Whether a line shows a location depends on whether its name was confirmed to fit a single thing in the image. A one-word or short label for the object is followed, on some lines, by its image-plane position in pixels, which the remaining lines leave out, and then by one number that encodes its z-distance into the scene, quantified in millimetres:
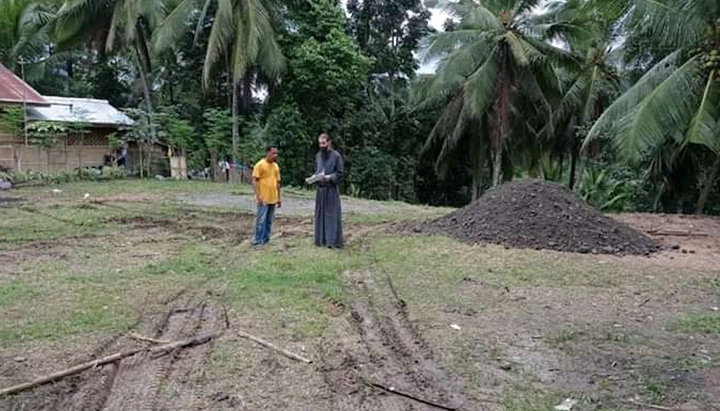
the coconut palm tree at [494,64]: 19734
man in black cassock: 8516
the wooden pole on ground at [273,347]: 4371
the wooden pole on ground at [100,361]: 3768
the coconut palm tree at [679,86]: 10461
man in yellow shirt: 8645
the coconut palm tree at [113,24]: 21172
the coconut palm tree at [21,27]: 24922
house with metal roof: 19719
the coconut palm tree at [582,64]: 19391
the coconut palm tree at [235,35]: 19734
